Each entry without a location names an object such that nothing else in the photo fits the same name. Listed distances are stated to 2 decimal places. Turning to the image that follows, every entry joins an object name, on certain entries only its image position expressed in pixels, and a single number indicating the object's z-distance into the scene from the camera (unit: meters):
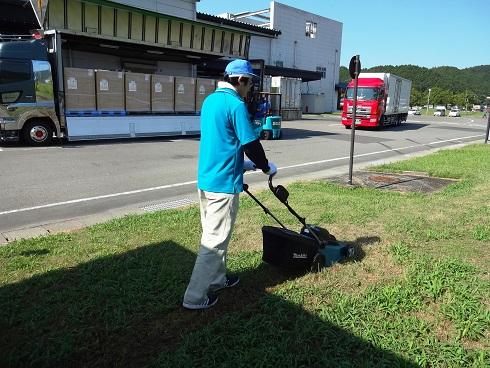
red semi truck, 25.80
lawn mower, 3.88
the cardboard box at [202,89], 17.83
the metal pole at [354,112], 7.98
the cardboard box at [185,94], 17.05
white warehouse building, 41.62
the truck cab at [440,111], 67.09
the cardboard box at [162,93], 16.23
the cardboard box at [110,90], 14.53
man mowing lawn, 3.08
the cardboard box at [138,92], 15.41
